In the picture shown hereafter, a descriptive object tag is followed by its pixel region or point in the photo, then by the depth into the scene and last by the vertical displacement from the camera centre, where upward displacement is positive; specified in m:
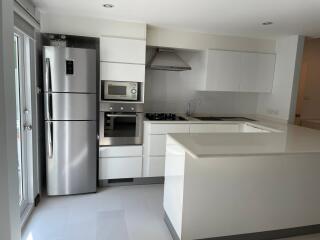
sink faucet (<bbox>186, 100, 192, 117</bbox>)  4.17 -0.32
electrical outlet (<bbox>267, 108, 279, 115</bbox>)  3.98 -0.31
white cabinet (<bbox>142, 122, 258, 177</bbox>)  3.44 -0.75
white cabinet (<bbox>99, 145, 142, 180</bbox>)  3.32 -1.06
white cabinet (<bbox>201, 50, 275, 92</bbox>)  3.78 +0.33
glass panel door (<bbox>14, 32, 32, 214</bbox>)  2.51 -0.35
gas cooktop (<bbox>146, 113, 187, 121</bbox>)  3.57 -0.44
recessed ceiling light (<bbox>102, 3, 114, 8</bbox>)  2.55 +0.87
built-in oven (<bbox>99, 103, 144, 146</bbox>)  3.27 -0.52
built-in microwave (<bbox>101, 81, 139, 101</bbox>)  3.31 -0.05
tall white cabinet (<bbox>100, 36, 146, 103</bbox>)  3.17 +0.38
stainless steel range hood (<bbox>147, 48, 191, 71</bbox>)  3.52 +0.40
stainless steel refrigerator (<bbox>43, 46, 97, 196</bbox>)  2.83 -0.42
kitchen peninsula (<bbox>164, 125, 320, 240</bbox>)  2.05 -0.88
